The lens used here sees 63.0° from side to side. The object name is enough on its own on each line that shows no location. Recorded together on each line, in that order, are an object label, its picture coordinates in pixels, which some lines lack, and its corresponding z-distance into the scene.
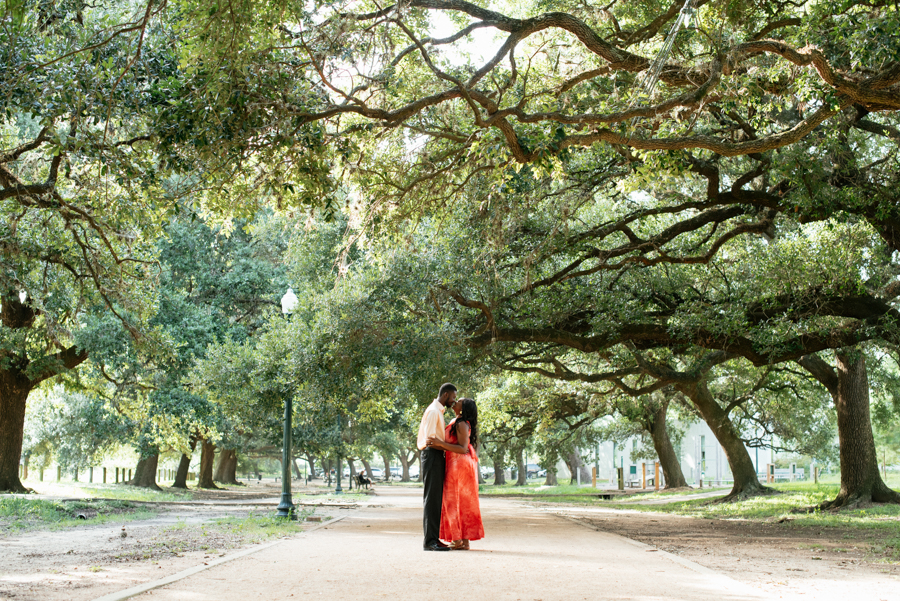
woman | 8.83
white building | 59.53
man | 8.70
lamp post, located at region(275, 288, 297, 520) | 13.55
